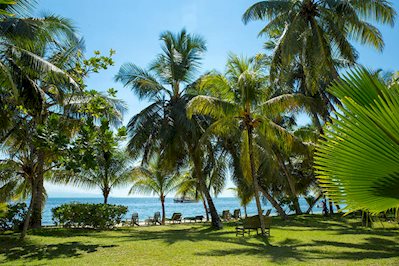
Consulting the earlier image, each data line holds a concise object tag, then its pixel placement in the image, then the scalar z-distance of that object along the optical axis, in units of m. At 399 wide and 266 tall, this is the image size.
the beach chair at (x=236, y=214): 28.04
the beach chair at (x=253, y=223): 14.59
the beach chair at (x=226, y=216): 27.39
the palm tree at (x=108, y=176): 23.64
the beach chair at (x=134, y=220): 23.61
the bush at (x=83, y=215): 19.11
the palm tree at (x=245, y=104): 14.18
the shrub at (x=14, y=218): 17.67
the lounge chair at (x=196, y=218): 27.22
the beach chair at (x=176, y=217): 26.20
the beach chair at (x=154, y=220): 24.97
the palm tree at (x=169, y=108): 19.02
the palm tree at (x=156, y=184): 28.33
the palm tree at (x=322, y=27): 14.08
